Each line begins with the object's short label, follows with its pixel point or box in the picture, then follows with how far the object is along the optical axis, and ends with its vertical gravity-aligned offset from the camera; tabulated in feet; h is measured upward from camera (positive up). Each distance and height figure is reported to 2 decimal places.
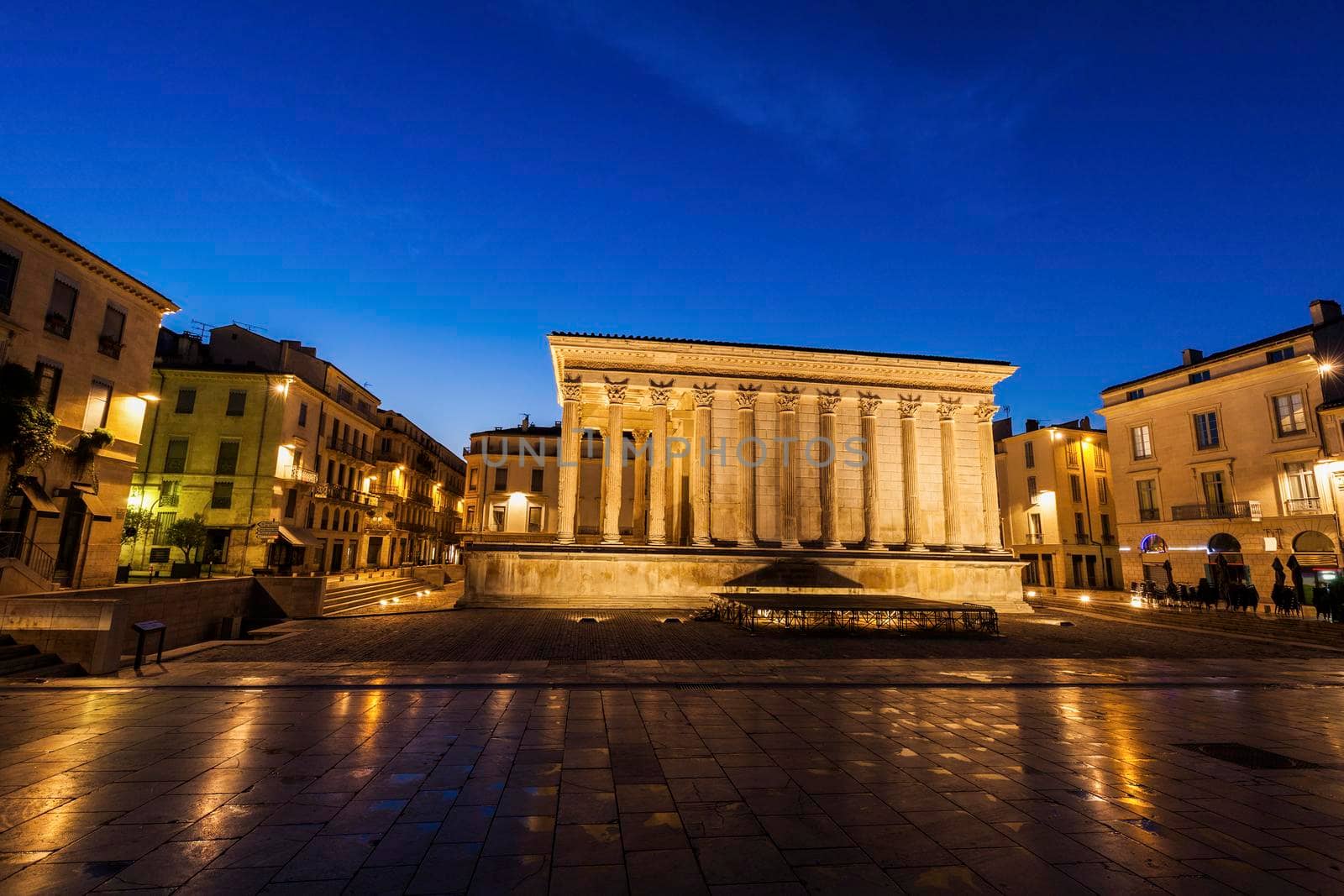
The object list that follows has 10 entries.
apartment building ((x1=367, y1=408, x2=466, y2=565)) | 158.10 +14.61
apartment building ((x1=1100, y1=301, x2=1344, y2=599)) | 90.48 +17.28
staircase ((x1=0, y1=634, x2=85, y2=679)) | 33.06 -7.08
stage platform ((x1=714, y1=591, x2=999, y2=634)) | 57.36 -6.11
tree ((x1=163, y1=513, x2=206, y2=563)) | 97.71 +1.00
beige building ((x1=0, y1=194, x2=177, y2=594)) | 63.46 +18.75
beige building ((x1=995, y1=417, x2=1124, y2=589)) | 143.02 +11.86
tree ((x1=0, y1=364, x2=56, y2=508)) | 58.80 +11.44
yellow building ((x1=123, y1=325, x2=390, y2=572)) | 106.32 +16.45
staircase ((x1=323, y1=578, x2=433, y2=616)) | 83.58 -7.93
